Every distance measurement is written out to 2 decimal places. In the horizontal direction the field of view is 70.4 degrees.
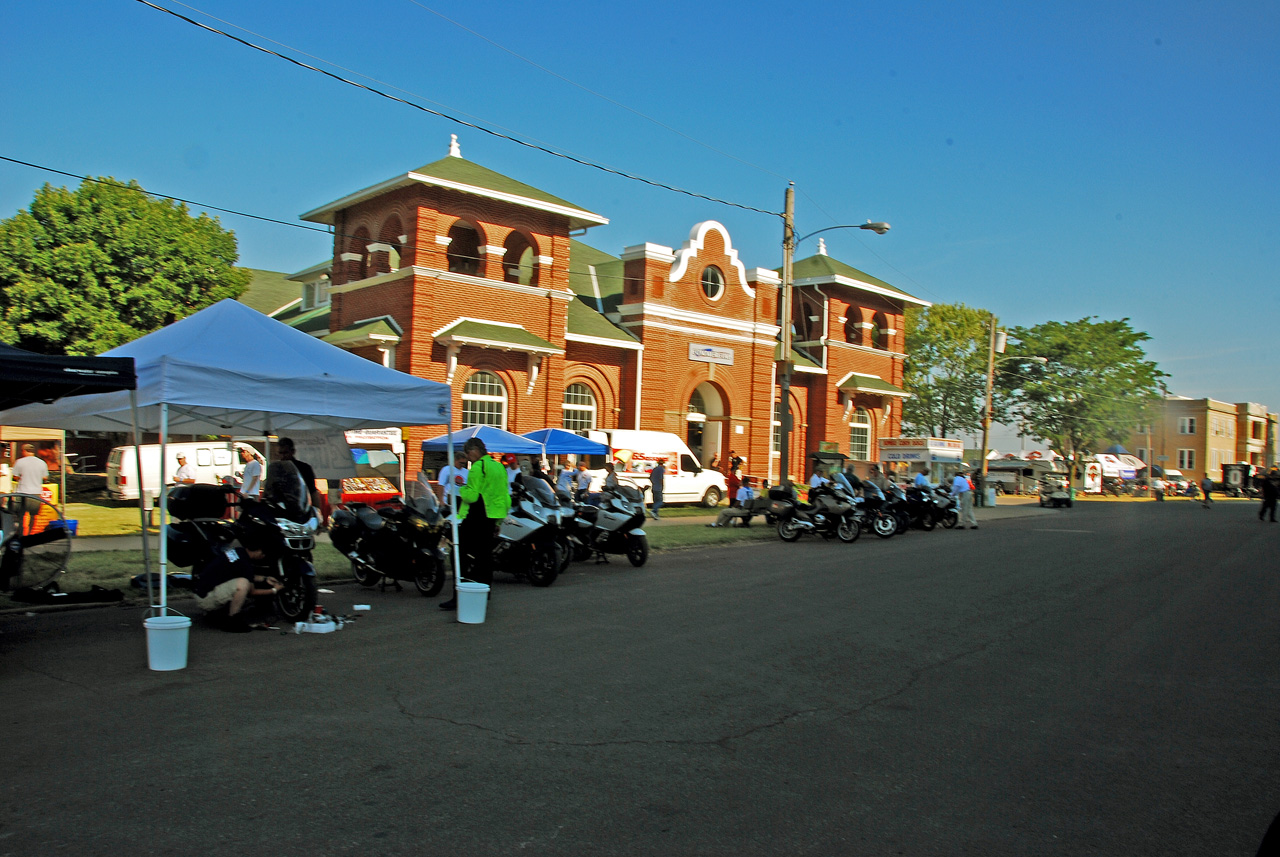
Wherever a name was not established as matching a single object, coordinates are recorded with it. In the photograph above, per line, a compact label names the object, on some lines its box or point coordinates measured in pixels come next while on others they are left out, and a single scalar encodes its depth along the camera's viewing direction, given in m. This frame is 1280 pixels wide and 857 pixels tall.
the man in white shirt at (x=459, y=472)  16.92
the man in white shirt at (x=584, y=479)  22.27
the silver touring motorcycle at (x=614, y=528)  14.47
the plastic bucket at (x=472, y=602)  8.74
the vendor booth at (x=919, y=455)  38.16
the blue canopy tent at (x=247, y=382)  7.91
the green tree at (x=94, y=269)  25.02
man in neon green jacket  10.23
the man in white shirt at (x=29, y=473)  13.07
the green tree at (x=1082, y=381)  56.00
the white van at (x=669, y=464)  27.14
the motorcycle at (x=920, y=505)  24.45
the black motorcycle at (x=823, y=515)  19.94
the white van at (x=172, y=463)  23.16
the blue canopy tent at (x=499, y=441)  21.36
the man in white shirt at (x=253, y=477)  14.44
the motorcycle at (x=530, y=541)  11.79
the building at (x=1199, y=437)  93.25
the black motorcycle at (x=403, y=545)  10.80
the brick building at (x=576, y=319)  26.72
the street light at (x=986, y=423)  40.90
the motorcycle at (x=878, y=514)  21.31
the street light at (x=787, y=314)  22.81
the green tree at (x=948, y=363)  54.31
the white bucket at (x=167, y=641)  6.59
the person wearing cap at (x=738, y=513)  22.58
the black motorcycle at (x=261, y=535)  8.40
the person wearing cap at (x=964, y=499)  25.39
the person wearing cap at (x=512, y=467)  15.09
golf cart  42.22
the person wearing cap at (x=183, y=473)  22.64
